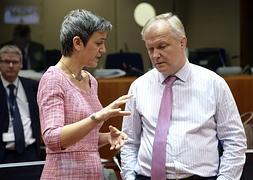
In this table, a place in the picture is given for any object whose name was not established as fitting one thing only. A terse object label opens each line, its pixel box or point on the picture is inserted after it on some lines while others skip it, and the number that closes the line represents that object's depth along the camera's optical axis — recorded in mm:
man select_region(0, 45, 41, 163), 7516
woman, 3591
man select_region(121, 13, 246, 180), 3970
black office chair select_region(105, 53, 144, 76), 11387
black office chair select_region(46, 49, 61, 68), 11689
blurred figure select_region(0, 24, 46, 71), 11999
